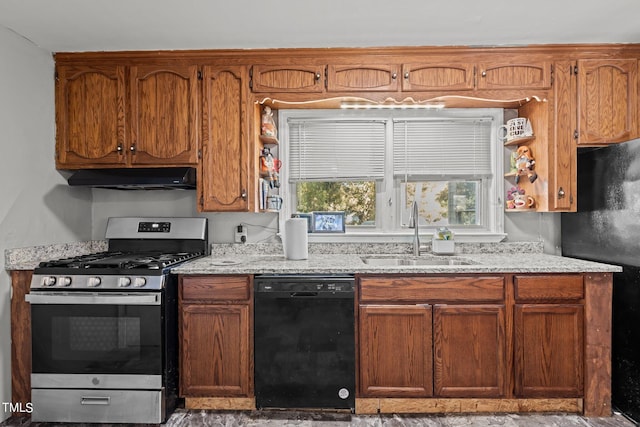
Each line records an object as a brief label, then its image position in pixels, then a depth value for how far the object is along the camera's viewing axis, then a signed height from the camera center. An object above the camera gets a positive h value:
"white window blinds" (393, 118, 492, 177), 3.20 +0.49
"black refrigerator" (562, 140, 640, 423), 2.32 -0.18
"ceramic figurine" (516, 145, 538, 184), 2.91 +0.33
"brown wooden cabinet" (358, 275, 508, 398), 2.43 -0.76
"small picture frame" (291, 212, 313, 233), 3.09 -0.06
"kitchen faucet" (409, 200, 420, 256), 3.02 -0.16
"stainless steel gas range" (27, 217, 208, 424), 2.34 -0.78
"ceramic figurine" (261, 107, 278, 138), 2.95 +0.63
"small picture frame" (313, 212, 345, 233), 3.20 -0.10
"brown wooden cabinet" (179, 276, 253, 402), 2.48 -0.79
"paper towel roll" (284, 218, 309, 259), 2.83 -0.19
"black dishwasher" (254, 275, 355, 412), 2.44 -0.80
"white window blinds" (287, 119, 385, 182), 3.23 +0.47
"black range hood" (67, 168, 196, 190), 2.74 +0.22
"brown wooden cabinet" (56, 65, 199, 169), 2.83 +0.66
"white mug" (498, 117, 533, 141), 2.91 +0.59
